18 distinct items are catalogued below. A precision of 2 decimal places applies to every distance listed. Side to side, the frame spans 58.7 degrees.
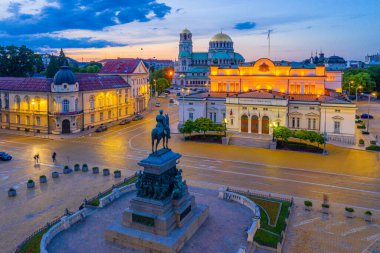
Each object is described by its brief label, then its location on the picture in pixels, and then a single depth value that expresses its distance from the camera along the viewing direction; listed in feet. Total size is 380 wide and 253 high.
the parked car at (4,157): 152.46
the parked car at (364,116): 277.37
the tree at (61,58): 402.31
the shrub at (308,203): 98.31
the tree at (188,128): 195.62
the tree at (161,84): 454.81
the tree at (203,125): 195.21
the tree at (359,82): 392.31
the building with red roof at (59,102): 218.59
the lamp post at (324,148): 166.40
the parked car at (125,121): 255.93
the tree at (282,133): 174.40
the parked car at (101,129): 225.70
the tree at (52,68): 390.13
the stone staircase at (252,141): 184.75
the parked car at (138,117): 273.25
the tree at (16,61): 342.03
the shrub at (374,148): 172.76
